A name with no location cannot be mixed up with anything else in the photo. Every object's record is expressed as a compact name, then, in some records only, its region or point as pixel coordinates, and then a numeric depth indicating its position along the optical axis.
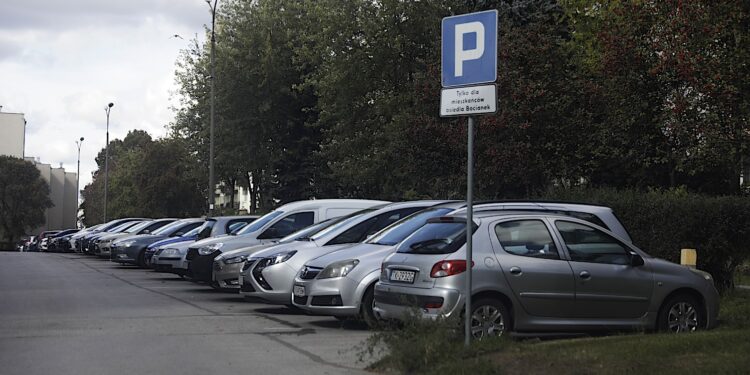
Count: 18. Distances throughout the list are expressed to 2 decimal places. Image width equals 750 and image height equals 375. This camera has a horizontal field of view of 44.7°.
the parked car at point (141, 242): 26.56
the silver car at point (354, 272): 11.99
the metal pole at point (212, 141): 35.97
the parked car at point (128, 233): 31.95
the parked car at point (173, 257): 21.20
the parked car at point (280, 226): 17.78
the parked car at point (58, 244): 47.53
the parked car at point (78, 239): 41.59
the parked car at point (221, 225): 21.28
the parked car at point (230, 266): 16.47
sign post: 8.52
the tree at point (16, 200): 91.56
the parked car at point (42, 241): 53.99
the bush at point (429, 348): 7.99
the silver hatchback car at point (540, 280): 9.90
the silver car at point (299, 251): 13.54
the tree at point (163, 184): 63.34
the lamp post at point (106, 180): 67.47
